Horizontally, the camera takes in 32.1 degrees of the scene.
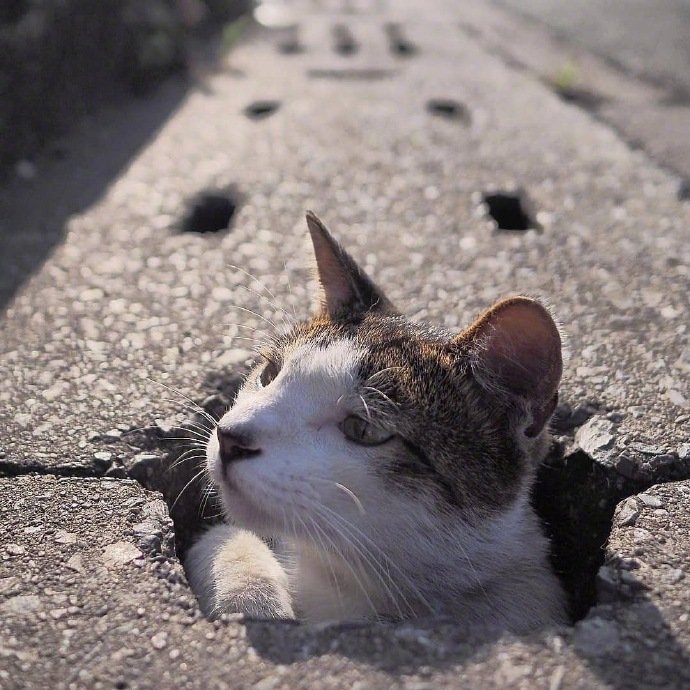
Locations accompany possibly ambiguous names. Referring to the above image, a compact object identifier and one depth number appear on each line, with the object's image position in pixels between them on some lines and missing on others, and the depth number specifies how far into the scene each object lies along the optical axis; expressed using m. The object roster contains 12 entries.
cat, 0.34
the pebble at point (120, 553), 0.34
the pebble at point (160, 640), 0.32
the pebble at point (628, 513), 0.35
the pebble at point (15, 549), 0.34
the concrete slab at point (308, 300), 0.31
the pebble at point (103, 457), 0.38
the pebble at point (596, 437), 0.38
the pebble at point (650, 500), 0.36
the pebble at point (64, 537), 0.35
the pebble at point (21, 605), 0.33
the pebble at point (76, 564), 0.34
